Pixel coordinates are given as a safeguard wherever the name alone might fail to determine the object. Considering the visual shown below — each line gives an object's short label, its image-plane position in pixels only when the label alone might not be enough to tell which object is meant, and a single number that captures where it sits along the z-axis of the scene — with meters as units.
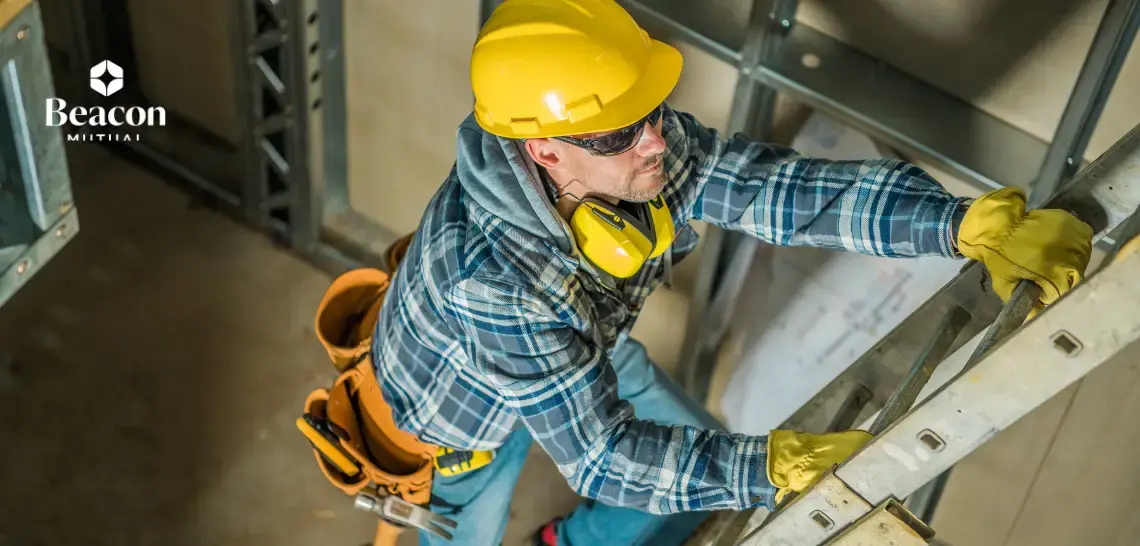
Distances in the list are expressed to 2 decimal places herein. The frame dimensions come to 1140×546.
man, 1.99
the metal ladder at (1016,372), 1.39
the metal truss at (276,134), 3.68
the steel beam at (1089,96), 2.23
